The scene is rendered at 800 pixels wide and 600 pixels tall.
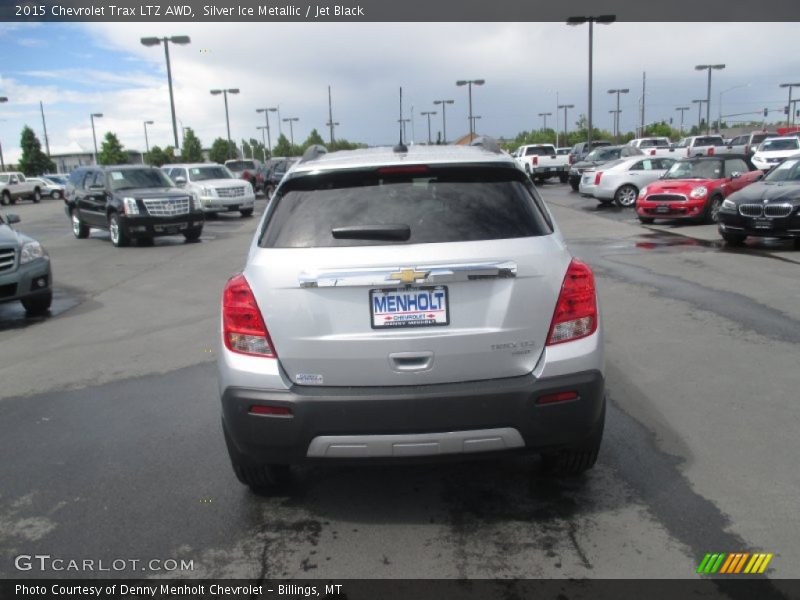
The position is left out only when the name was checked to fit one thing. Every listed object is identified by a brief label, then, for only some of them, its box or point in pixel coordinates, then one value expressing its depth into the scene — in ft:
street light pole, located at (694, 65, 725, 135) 195.71
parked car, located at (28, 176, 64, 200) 171.22
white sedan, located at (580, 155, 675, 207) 79.10
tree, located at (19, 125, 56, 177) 269.23
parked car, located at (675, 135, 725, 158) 126.72
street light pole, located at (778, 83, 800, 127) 263.08
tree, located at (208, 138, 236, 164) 327.26
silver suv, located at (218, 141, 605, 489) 10.75
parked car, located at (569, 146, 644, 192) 106.52
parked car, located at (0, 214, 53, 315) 29.58
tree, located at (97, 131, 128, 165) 300.61
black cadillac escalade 58.80
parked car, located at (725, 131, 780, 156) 125.29
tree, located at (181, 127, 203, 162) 289.94
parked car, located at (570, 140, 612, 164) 154.92
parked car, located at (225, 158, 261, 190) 127.65
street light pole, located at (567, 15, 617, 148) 113.60
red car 57.16
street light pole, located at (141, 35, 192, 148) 116.26
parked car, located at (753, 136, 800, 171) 103.09
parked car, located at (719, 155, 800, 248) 41.34
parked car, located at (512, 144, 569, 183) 125.39
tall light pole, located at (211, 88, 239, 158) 181.98
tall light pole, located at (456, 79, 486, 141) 210.59
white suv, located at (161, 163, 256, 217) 83.56
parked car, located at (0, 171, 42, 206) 148.97
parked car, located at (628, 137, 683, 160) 121.07
